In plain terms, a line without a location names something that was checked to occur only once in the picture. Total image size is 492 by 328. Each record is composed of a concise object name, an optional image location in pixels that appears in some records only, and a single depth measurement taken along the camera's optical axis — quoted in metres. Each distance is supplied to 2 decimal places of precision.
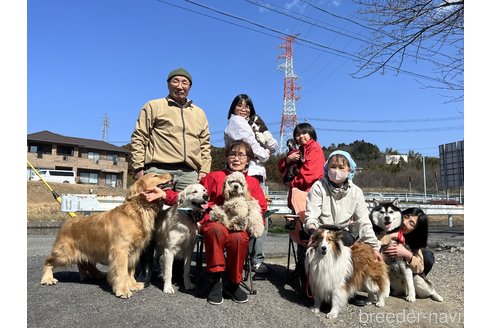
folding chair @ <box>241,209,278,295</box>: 4.17
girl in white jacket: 4.75
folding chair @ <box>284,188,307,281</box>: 4.39
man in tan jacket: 4.50
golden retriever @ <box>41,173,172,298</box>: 3.96
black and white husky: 4.09
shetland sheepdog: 3.71
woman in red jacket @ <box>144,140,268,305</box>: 3.80
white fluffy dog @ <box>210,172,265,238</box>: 3.92
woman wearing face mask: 4.09
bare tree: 6.18
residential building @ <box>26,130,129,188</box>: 40.38
